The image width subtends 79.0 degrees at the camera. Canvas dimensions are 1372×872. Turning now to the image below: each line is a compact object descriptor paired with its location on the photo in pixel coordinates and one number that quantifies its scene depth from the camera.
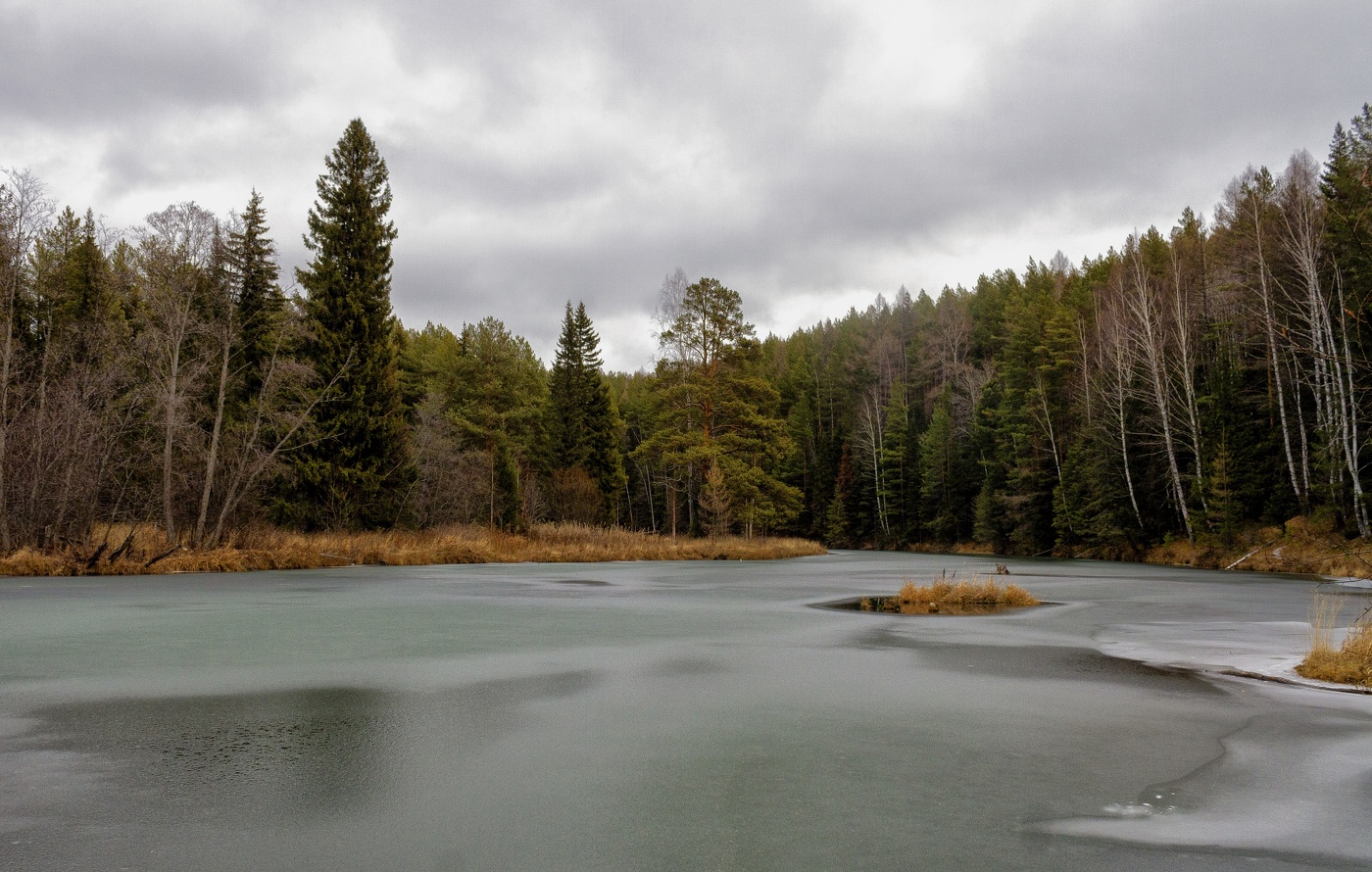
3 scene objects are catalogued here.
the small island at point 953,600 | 14.86
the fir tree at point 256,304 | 29.33
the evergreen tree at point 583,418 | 51.34
